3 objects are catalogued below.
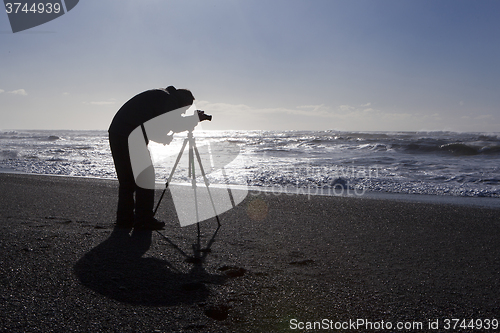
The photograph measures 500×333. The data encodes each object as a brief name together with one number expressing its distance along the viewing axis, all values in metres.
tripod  3.76
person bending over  3.49
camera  3.66
